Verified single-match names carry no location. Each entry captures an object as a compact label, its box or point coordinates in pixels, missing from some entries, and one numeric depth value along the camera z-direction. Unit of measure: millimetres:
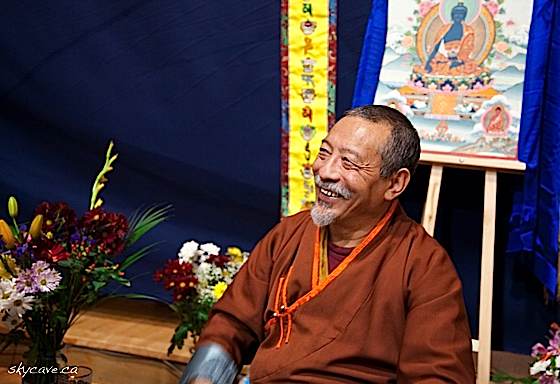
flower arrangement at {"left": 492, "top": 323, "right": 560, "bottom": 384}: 2459
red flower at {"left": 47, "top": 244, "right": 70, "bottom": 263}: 2445
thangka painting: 2941
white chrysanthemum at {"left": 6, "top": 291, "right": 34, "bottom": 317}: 2422
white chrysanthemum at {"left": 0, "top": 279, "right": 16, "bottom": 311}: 2416
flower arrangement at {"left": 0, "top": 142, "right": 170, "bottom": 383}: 2438
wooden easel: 2914
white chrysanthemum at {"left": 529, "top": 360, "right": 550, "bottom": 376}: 2469
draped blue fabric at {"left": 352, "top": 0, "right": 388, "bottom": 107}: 3061
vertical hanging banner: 3250
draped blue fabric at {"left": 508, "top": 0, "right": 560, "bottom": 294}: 2896
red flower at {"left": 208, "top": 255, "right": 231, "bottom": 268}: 3027
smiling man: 2174
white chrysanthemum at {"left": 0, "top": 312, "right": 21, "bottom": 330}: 2478
